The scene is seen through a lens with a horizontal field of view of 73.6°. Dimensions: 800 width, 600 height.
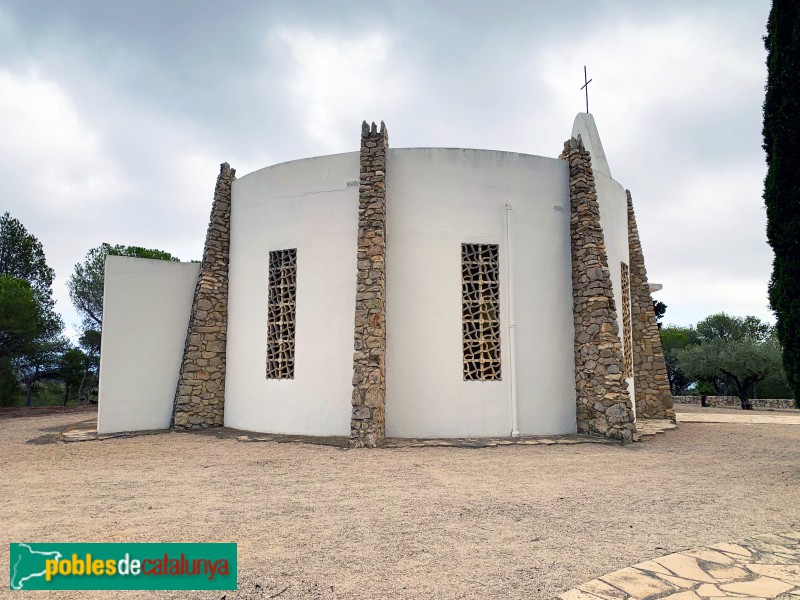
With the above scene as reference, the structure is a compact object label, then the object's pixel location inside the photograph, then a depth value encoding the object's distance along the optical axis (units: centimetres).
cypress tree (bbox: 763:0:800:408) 725
